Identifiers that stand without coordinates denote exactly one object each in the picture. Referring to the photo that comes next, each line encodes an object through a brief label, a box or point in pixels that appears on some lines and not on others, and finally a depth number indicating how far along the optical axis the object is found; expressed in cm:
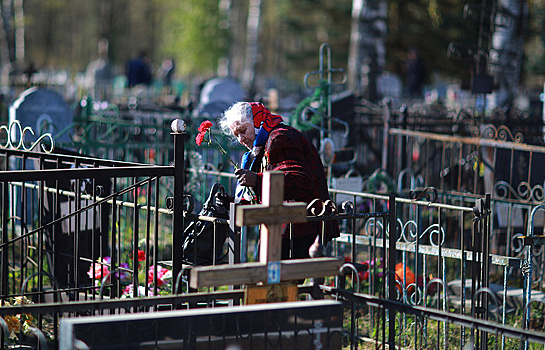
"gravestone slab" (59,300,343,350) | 618
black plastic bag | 978
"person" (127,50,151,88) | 4697
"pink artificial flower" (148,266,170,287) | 1173
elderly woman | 973
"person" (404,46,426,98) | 4931
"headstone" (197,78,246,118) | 3031
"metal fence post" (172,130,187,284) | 909
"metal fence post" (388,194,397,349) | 942
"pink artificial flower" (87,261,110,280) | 1191
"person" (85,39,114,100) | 6098
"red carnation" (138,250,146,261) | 1295
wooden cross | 697
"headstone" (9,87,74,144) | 1877
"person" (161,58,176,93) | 5562
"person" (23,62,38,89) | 3554
